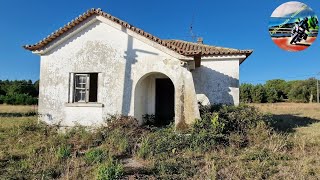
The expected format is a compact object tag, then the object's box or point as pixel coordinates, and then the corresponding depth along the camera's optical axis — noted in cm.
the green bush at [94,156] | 613
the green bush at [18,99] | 3793
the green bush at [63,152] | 643
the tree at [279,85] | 5096
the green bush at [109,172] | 492
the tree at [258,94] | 4335
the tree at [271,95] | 4457
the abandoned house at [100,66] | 938
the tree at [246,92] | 4357
